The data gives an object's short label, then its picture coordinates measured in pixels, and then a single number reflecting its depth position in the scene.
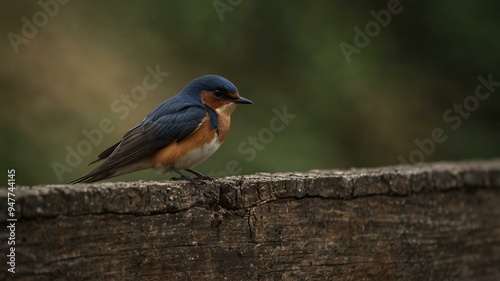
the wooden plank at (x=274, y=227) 5.25
